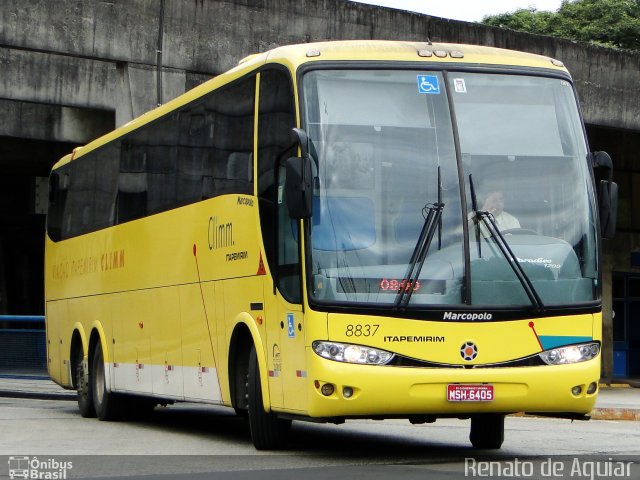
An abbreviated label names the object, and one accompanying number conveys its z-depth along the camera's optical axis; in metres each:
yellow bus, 11.83
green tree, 67.31
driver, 12.23
